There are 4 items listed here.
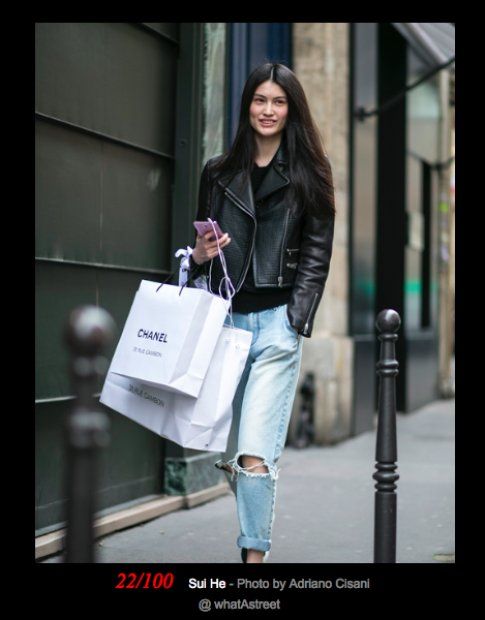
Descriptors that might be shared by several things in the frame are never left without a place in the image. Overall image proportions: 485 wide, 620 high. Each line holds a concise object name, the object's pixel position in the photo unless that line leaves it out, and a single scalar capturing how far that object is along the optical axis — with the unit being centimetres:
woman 785
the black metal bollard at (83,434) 439
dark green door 949
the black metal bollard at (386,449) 757
